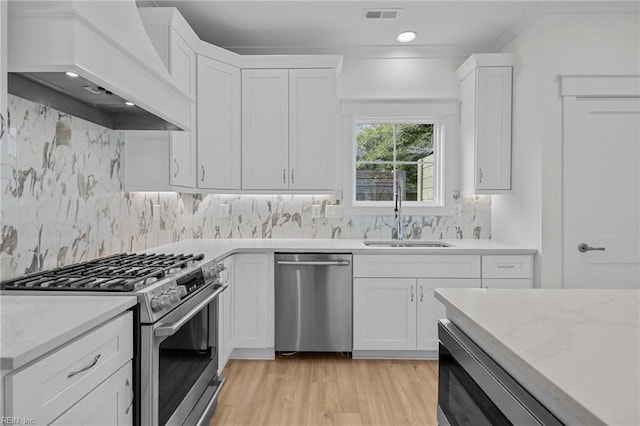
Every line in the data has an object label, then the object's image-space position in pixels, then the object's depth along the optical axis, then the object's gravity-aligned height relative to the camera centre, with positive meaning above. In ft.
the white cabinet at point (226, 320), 8.90 -2.49
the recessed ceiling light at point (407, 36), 11.17 +5.01
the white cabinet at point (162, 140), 8.79 +1.64
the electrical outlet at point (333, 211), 12.45 +0.10
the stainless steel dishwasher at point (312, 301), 10.32 -2.23
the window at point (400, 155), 12.47 +1.87
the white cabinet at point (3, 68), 4.12 +1.50
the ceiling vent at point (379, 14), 9.91 +5.01
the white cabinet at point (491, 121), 11.10 +2.60
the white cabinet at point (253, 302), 10.28 -2.25
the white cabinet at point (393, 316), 10.36 -2.61
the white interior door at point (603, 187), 9.78 +0.69
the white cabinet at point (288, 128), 11.24 +2.40
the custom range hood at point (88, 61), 4.46 +1.92
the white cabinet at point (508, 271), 10.19 -1.41
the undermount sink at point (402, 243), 11.71 -0.84
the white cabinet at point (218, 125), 10.55 +2.37
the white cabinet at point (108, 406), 3.64 -1.91
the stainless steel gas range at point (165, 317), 4.86 -1.44
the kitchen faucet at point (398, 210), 12.06 +0.13
